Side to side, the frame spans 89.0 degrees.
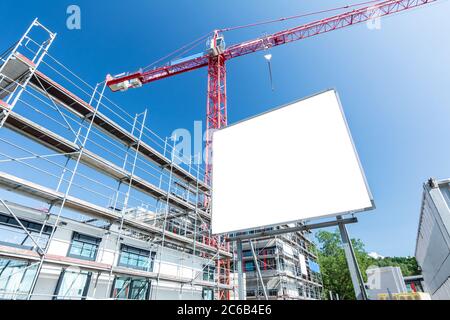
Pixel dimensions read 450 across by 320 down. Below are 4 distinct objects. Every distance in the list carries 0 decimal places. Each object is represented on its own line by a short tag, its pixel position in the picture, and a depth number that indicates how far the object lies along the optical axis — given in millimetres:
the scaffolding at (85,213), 8594
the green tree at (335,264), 35125
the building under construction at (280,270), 25703
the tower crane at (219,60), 26281
